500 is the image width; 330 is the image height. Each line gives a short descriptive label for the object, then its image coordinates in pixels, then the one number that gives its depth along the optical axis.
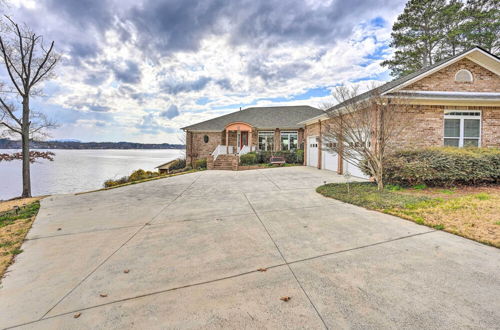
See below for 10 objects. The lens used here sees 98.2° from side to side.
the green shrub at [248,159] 17.03
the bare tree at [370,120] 7.48
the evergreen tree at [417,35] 20.05
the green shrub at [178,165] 20.53
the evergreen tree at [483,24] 18.30
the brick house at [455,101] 9.55
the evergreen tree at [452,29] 18.98
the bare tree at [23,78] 11.37
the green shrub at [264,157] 18.03
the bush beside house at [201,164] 17.78
